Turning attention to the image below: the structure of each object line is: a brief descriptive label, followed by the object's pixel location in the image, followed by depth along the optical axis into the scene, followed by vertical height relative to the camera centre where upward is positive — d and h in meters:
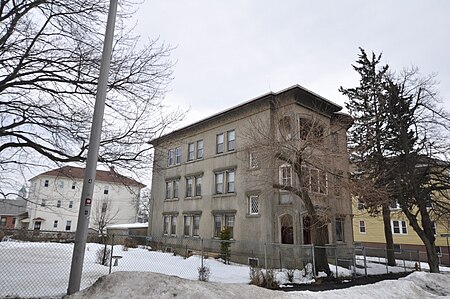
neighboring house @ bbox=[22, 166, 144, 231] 50.38 +2.62
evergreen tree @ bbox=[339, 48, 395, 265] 18.12 +5.53
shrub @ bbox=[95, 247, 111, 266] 15.37 -1.30
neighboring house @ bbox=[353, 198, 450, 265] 34.56 +0.11
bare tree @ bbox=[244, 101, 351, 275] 15.95 +3.68
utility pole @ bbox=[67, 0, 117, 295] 5.84 +1.22
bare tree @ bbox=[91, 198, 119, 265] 50.33 +2.89
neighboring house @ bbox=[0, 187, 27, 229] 53.37 +1.65
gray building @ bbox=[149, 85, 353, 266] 16.61 +3.64
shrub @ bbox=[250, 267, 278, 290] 12.61 -1.72
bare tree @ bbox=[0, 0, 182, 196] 8.91 +4.12
